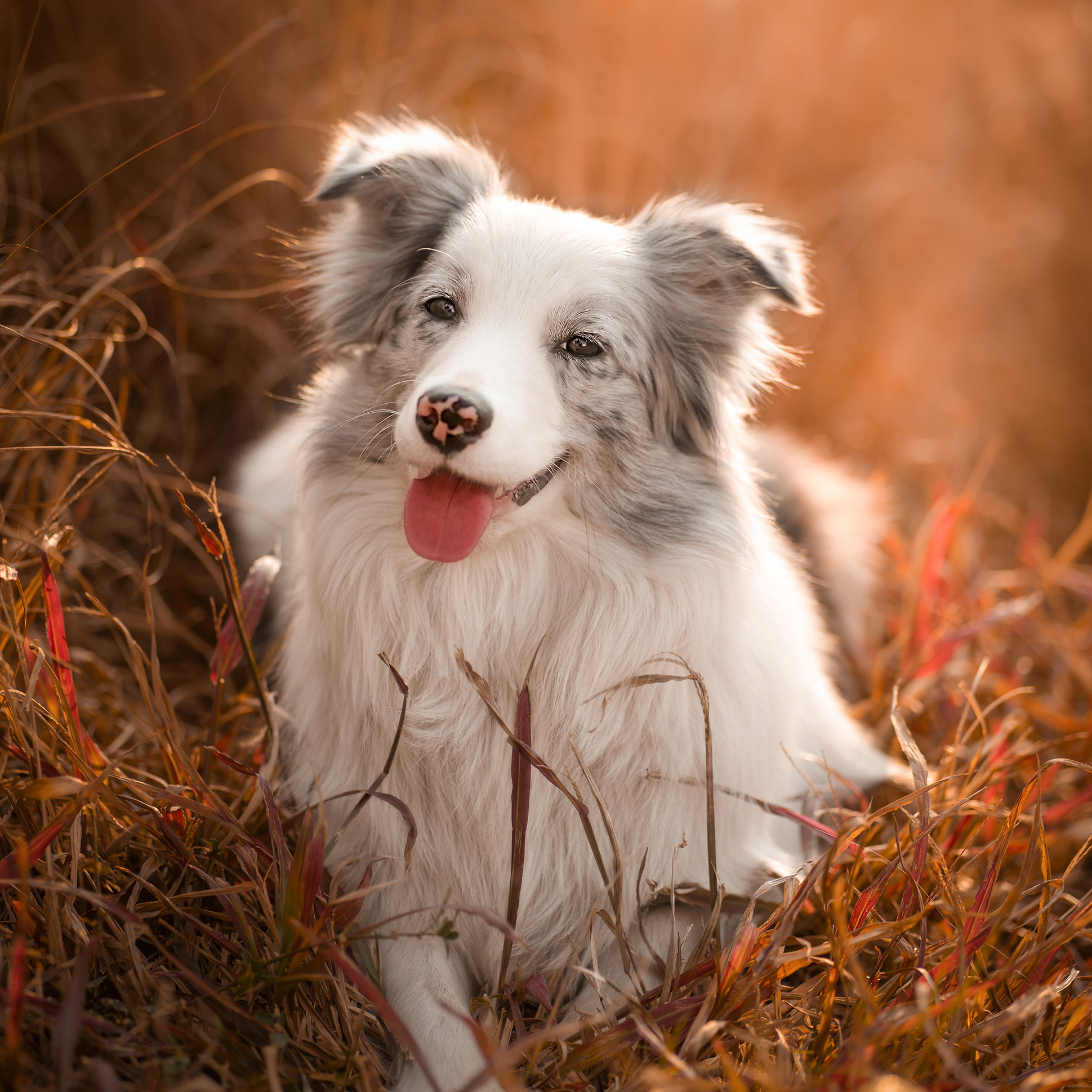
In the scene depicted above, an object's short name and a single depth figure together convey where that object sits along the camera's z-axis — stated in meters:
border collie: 2.13
